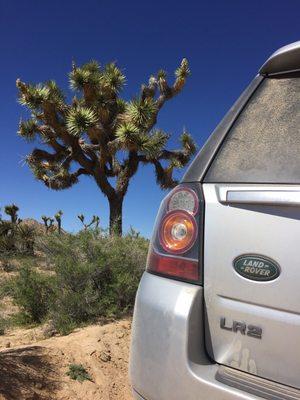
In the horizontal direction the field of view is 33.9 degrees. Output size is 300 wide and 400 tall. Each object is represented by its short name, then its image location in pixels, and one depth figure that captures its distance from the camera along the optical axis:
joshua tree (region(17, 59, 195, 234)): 18.64
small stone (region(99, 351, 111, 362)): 4.83
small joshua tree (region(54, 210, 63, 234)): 26.37
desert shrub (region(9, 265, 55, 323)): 7.09
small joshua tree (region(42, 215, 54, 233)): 26.18
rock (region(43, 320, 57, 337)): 6.18
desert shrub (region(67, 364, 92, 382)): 4.27
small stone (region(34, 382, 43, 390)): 3.93
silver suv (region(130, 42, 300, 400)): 1.67
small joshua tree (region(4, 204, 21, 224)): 22.67
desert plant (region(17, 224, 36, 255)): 16.36
